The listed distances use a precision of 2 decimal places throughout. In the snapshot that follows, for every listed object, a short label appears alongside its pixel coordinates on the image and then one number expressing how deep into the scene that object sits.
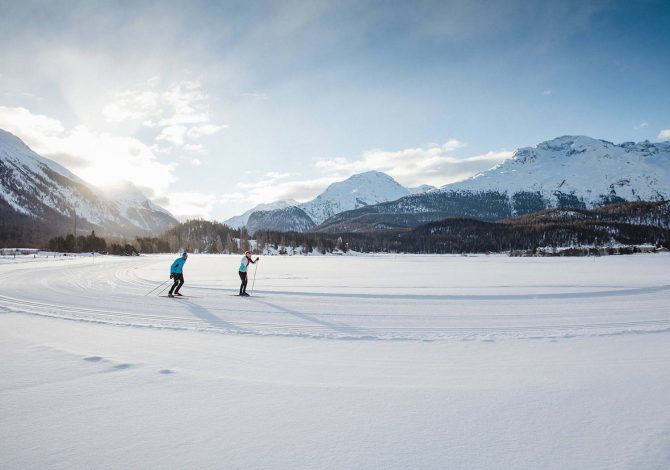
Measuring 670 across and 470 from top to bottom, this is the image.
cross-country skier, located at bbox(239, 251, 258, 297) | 15.94
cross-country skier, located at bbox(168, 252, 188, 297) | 16.02
